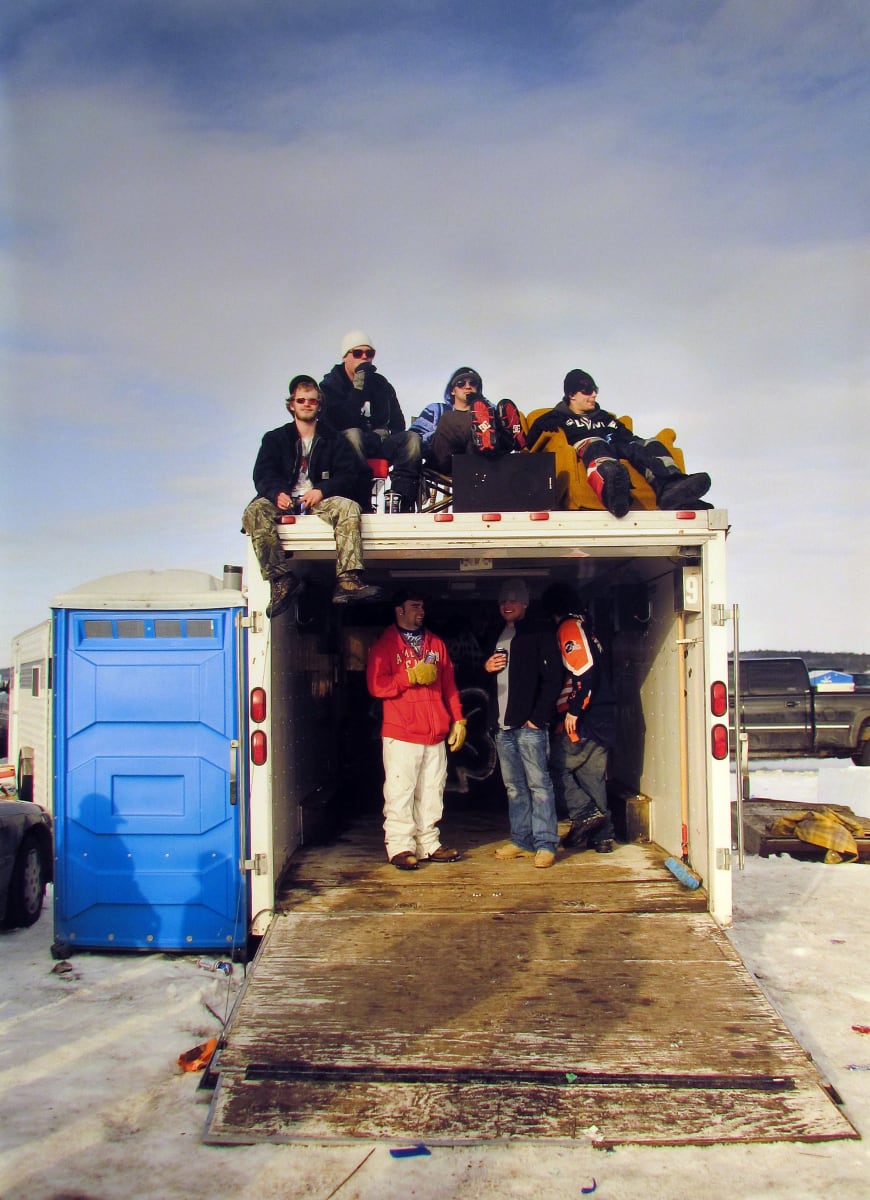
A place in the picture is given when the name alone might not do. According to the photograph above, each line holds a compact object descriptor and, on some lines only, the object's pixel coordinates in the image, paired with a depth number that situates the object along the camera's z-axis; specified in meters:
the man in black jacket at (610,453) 5.30
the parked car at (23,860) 6.96
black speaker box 5.40
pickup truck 15.33
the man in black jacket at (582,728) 6.43
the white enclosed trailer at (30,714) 8.96
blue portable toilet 6.03
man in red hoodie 6.18
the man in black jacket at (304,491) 5.21
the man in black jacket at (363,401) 6.66
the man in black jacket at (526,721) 6.25
